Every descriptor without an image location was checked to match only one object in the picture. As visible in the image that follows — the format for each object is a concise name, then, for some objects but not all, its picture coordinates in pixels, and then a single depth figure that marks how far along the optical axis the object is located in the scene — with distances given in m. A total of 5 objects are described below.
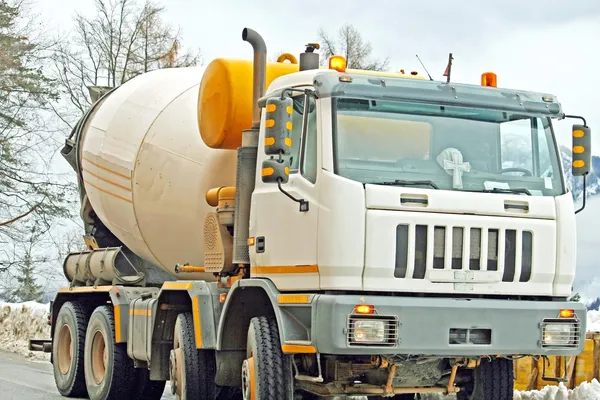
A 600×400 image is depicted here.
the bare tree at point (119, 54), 34.81
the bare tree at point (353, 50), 32.88
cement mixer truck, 7.99
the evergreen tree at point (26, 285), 36.72
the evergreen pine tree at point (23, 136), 34.75
